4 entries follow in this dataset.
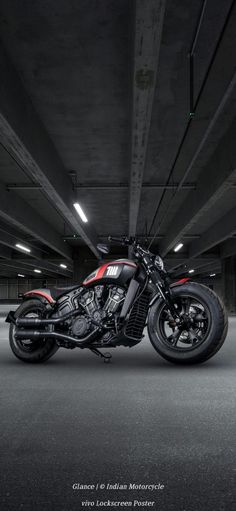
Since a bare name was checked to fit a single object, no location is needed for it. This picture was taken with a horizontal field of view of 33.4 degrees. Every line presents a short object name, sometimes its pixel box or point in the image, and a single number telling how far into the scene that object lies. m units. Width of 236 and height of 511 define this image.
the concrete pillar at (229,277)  25.12
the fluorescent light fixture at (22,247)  19.21
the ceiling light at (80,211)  11.08
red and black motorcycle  4.75
